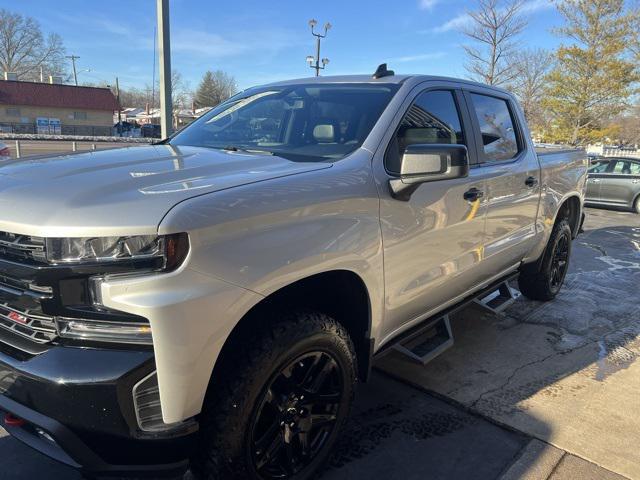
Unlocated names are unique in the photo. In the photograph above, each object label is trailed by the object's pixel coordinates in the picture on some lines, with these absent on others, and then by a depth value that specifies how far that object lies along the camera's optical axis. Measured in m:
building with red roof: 49.50
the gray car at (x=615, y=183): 13.18
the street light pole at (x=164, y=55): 6.24
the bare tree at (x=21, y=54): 77.56
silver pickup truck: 1.66
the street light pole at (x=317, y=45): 22.57
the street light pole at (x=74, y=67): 83.60
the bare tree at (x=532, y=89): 22.12
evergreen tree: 19.15
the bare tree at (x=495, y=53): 18.81
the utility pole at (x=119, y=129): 50.39
